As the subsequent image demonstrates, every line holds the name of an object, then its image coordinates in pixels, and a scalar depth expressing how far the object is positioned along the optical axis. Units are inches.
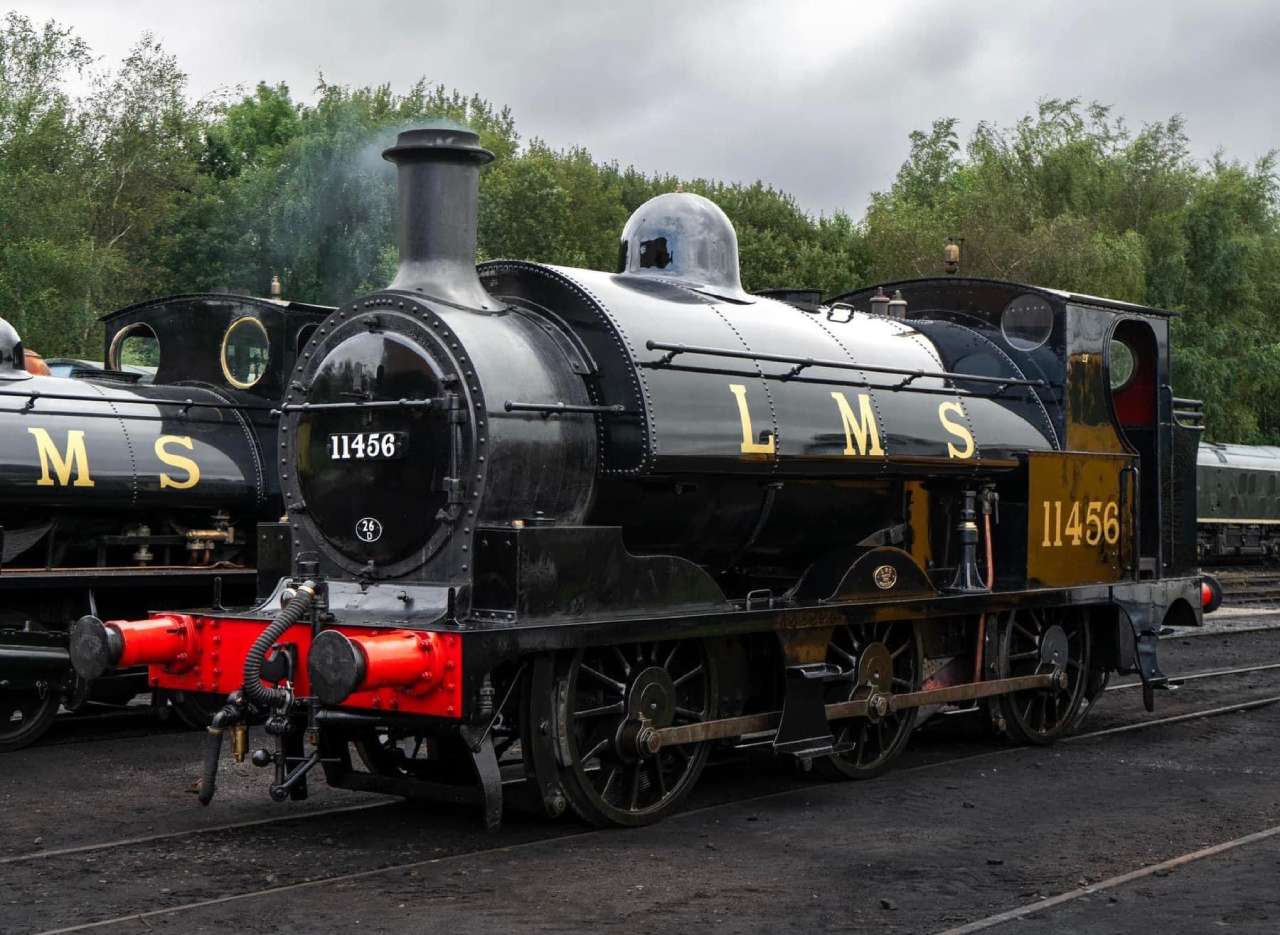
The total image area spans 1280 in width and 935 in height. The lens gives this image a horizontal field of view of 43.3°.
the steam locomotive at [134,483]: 385.7
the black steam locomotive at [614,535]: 270.5
